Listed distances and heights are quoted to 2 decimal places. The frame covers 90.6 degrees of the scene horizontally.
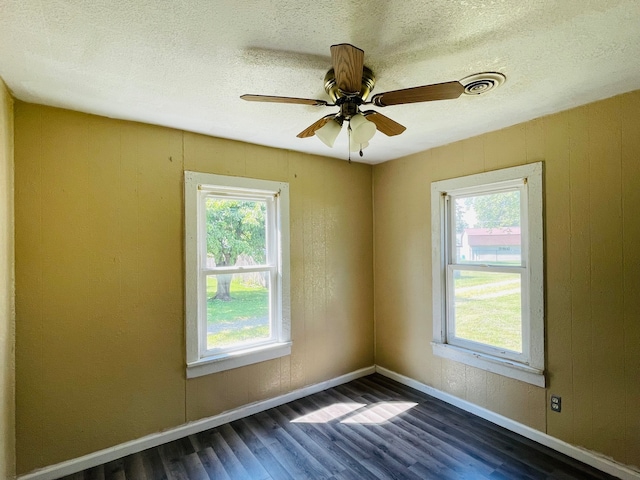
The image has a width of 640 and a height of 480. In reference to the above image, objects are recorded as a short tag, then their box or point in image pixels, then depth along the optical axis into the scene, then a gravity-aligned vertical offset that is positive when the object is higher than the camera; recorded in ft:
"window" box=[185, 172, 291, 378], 8.45 -0.87
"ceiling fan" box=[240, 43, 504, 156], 4.25 +2.21
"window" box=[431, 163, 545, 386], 7.88 -0.92
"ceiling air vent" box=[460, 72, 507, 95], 5.73 +2.95
